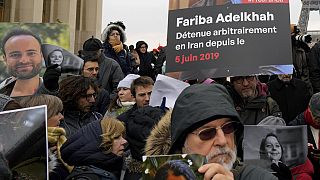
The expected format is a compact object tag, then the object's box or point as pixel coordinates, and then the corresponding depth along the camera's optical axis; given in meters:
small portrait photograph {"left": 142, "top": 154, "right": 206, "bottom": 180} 2.03
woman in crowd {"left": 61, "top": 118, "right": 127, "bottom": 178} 3.95
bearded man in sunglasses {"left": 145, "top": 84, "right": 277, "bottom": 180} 2.37
